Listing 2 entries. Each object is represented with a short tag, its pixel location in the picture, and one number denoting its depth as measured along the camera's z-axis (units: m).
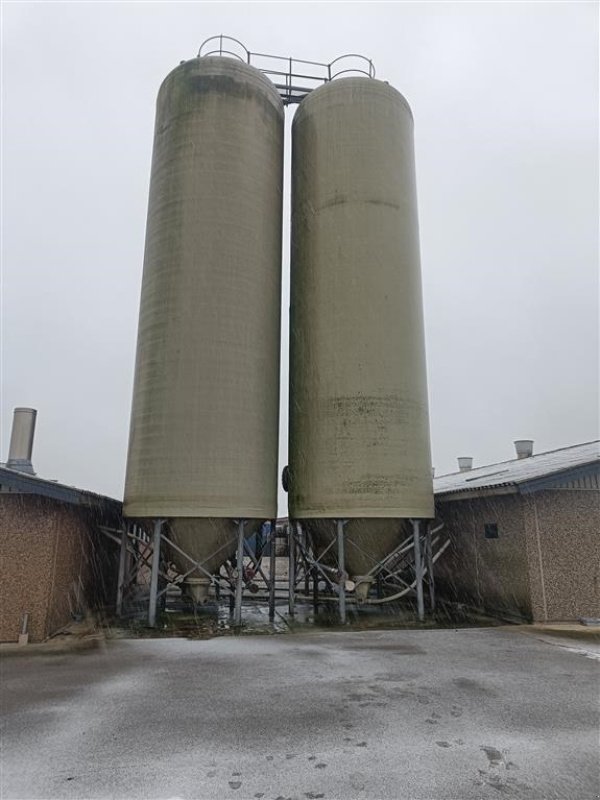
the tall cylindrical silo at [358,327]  14.05
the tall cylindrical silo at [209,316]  13.43
